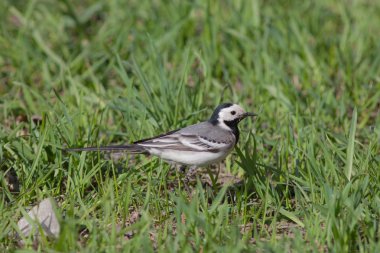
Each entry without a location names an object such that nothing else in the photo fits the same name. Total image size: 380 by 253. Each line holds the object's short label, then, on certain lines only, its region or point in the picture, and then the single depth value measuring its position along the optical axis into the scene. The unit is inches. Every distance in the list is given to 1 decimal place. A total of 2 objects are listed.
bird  446.3
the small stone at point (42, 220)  366.6
